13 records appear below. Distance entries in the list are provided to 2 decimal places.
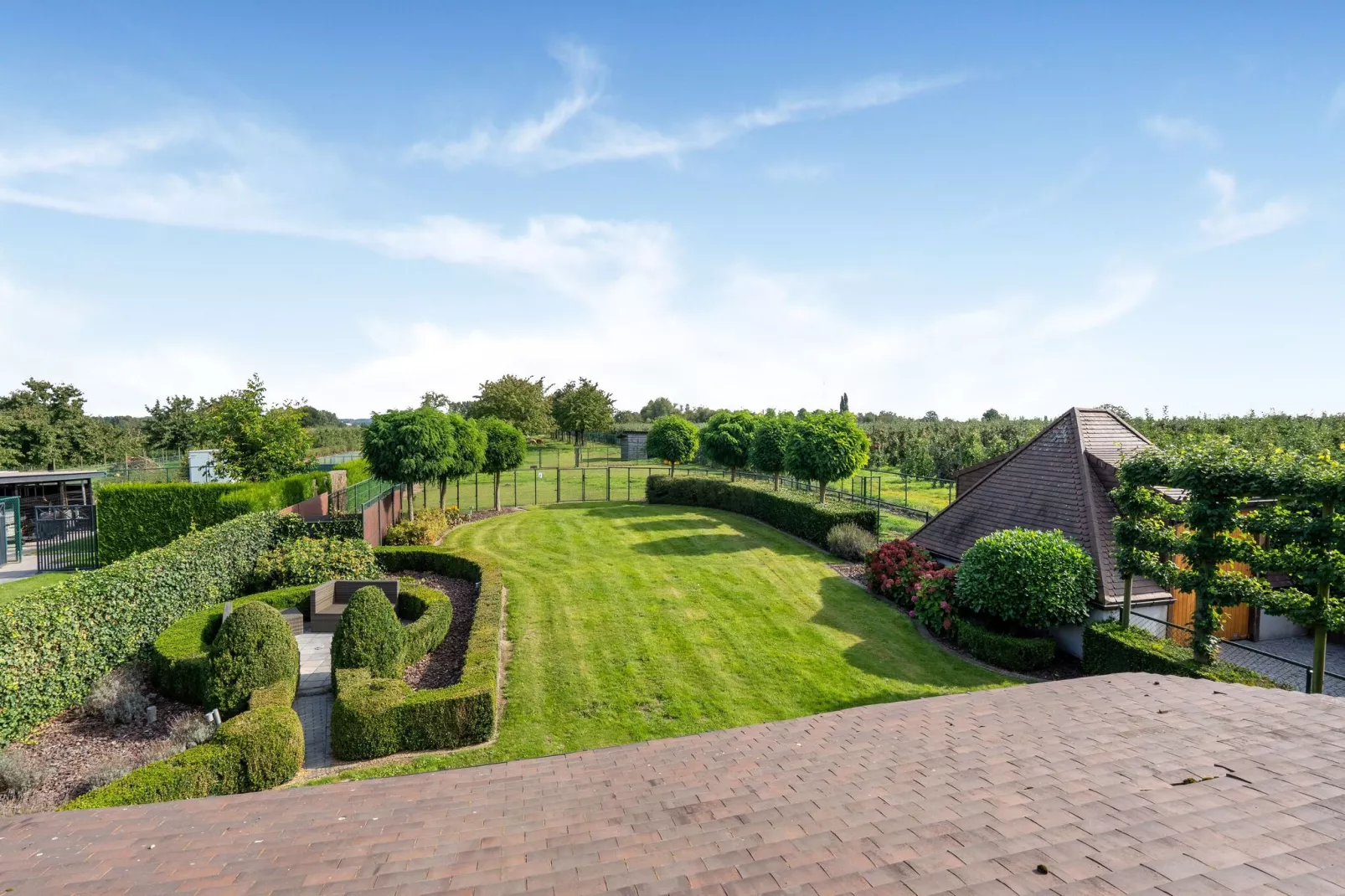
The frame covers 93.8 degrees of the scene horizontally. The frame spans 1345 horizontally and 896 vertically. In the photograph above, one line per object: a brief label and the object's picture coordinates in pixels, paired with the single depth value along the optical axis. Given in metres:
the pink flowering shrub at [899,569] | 15.43
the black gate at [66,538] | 18.70
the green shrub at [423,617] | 11.49
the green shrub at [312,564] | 14.99
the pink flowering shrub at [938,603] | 13.63
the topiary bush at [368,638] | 9.81
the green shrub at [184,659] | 9.73
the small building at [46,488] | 22.91
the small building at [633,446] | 66.62
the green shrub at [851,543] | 19.44
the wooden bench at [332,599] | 13.54
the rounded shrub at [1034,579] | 11.86
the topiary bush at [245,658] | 9.05
